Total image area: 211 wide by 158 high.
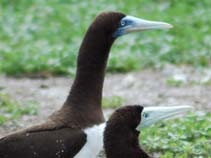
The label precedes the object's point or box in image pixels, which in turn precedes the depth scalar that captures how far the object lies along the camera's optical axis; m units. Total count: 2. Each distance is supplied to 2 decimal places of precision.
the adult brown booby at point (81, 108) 16.22
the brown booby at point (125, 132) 15.76
